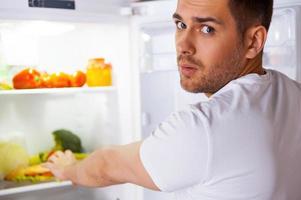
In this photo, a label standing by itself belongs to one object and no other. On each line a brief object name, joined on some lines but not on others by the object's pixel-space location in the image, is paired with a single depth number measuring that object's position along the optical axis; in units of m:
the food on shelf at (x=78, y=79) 2.00
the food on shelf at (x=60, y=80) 1.95
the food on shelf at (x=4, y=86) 1.84
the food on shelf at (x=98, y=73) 2.02
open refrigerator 1.61
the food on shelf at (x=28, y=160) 1.92
